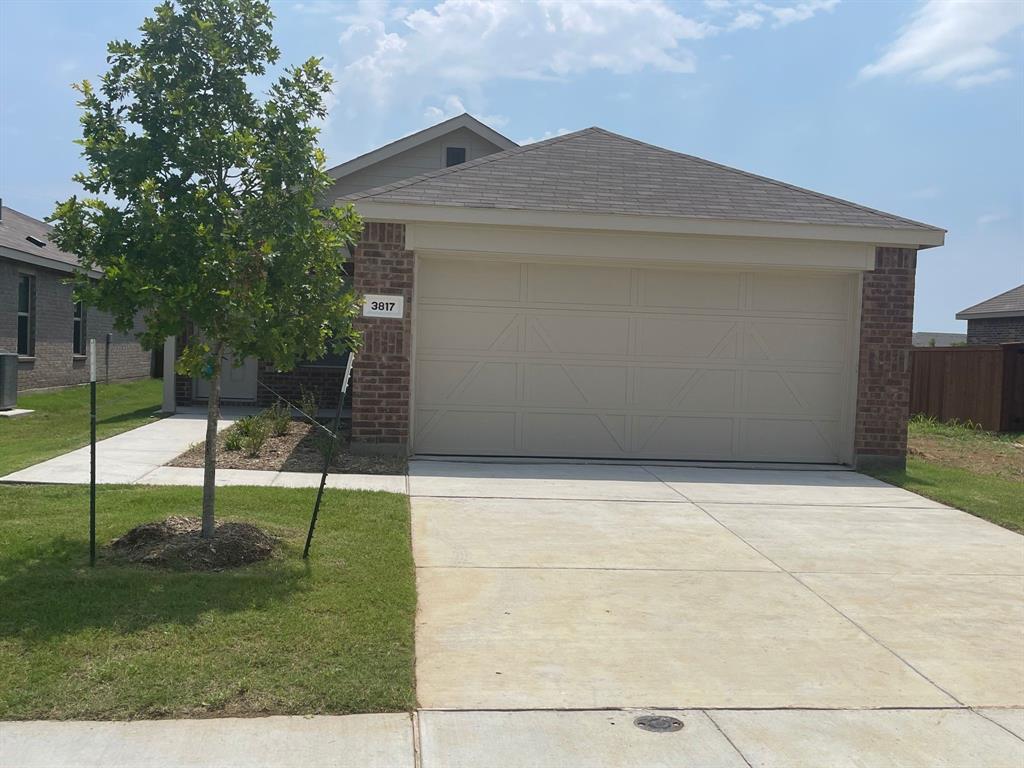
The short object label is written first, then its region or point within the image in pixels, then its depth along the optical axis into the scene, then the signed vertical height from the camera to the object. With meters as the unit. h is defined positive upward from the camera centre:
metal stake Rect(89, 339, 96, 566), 6.01 -0.73
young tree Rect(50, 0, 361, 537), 6.29 +0.92
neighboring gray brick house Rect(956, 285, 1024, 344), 26.22 +1.34
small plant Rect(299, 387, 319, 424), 13.57 -0.97
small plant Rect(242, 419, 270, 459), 11.42 -1.23
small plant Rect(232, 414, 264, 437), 11.89 -1.10
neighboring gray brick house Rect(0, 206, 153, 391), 19.30 +0.36
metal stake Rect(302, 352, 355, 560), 6.64 -1.19
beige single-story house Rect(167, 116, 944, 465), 11.54 +0.43
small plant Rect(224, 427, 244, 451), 11.56 -1.27
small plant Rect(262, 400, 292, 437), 12.68 -1.09
